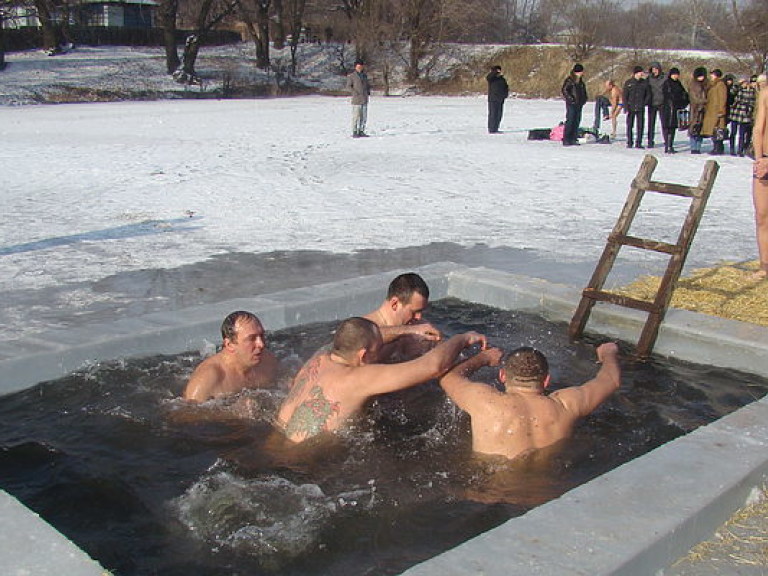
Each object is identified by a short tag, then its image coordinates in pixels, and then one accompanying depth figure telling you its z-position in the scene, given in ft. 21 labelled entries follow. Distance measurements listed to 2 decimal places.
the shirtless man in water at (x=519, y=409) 14.16
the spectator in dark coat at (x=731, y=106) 57.77
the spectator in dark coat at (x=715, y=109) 56.95
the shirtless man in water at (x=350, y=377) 14.64
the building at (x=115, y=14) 185.98
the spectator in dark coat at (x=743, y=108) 55.52
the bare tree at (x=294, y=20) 149.48
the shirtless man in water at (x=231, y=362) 16.67
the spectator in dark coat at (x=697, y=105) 58.65
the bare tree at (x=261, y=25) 147.33
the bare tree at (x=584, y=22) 138.21
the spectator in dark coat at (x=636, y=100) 59.98
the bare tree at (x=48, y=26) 137.16
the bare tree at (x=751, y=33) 77.78
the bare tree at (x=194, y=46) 132.87
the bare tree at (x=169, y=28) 134.31
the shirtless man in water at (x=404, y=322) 17.67
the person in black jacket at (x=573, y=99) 62.85
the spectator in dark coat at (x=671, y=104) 58.80
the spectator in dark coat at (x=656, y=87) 59.26
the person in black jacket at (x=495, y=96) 71.61
